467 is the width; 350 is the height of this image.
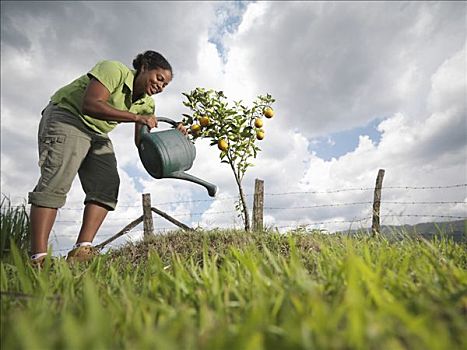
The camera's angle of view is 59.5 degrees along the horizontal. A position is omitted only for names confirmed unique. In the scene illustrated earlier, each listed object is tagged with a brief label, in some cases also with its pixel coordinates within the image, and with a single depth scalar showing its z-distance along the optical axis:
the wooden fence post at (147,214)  8.04
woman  2.82
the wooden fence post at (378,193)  7.38
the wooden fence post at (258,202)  7.00
